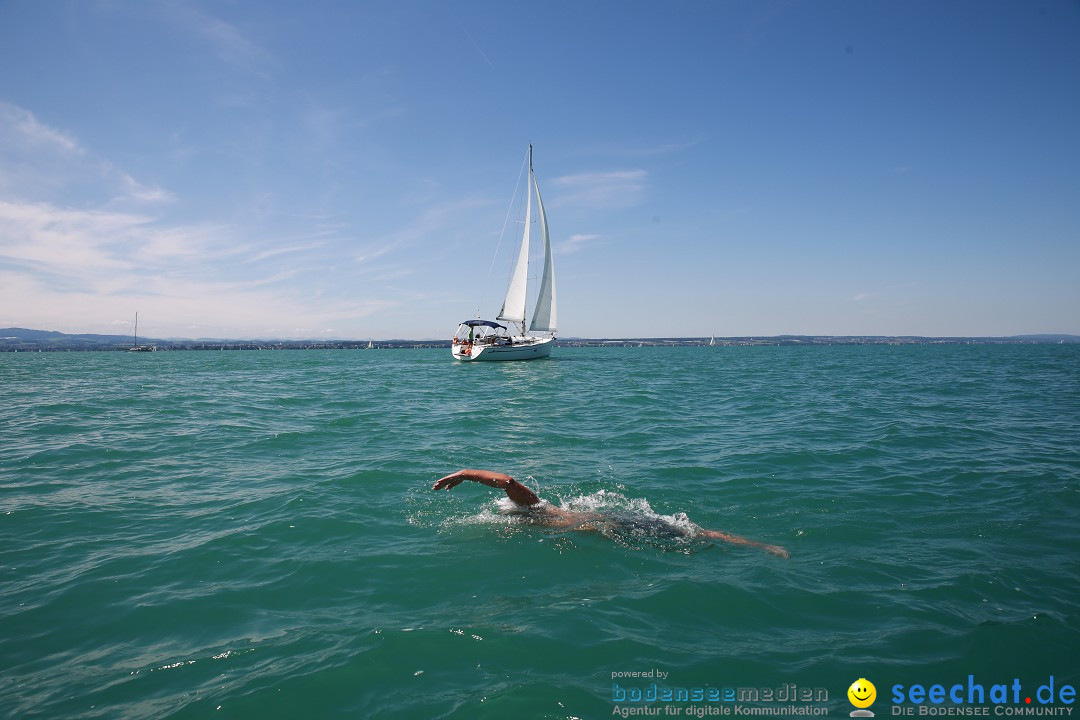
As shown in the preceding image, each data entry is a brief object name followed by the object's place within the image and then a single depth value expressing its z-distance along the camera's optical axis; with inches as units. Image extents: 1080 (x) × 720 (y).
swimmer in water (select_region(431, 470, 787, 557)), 267.0
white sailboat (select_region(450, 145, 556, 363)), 2058.3
